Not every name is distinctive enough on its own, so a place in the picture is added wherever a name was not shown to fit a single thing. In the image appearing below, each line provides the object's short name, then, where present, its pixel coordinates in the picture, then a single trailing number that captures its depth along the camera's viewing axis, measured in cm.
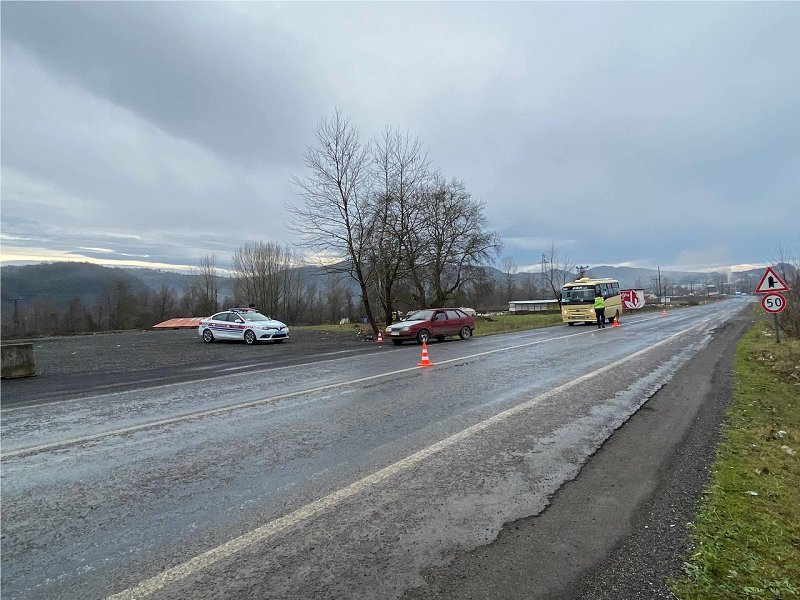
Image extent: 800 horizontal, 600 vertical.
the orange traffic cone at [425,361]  1259
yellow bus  3100
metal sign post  1384
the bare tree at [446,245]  3750
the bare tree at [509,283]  10750
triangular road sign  1423
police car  2300
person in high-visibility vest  2627
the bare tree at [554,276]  9250
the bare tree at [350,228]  2812
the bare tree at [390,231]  3020
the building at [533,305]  8319
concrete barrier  1308
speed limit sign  1378
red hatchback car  2077
